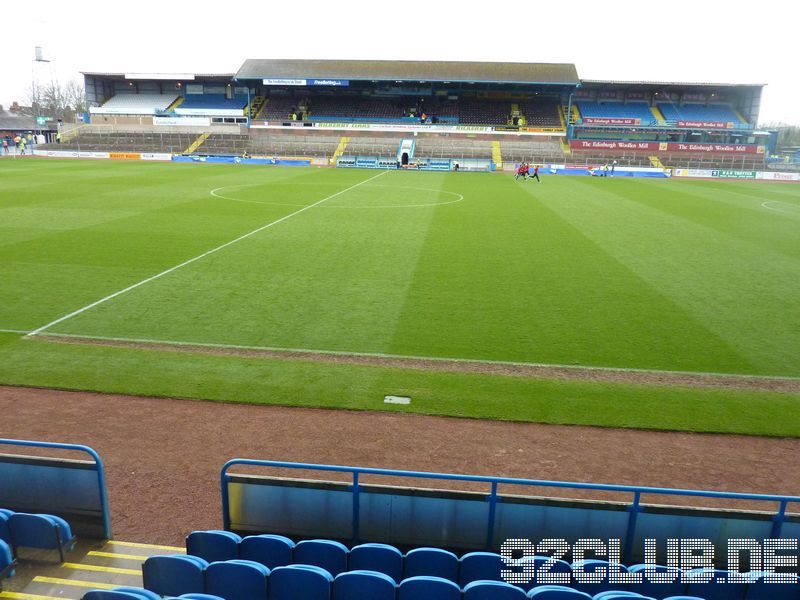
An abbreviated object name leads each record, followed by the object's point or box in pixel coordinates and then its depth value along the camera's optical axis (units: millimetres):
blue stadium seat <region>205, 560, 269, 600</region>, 4832
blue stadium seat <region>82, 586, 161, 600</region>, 4336
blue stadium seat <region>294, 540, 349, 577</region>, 5445
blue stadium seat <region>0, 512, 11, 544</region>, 5820
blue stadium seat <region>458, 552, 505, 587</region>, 5375
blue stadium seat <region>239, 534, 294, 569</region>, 5492
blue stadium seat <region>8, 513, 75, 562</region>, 5785
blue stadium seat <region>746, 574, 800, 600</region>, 5238
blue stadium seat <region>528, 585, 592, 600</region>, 4609
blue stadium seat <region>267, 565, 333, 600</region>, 4762
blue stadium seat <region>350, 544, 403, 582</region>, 5414
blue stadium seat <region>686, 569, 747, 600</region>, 5283
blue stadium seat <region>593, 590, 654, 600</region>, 4611
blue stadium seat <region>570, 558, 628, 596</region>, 5399
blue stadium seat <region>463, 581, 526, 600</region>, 4633
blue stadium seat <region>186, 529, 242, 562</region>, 5574
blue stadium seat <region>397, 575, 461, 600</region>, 4676
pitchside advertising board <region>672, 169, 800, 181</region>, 61219
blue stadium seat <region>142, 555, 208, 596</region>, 4969
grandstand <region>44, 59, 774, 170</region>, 67188
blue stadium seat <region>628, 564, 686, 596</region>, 5375
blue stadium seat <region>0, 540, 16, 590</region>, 5449
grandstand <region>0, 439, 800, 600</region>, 4852
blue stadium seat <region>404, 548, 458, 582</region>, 5387
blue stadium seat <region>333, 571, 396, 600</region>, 4711
